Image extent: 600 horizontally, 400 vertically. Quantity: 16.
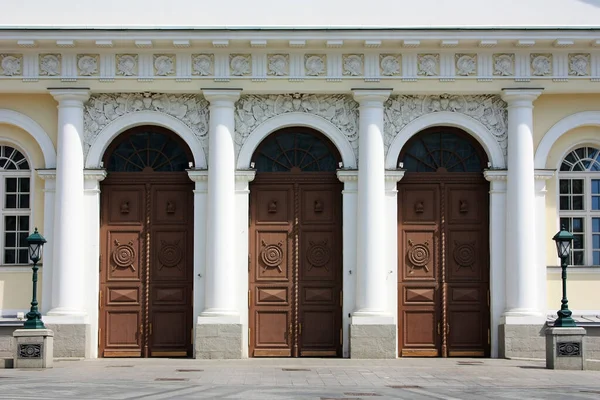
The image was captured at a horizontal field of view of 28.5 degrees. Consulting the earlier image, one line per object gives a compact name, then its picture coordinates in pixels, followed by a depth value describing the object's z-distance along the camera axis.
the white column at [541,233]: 26.97
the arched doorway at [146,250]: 26.98
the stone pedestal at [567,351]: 23.72
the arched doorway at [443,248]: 27.14
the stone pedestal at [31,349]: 23.72
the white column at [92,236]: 26.83
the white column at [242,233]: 26.84
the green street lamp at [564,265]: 24.12
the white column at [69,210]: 26.36
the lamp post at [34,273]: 24.25
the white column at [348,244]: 26.83
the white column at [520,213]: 26.52
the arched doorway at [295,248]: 27.02
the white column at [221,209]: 26.41
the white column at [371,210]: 26.48
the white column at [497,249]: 26.86
